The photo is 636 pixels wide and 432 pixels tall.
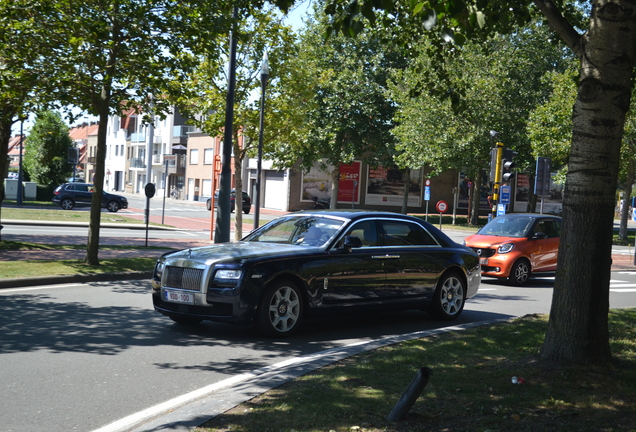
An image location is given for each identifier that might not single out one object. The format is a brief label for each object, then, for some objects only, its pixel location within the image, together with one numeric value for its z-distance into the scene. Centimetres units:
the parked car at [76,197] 4159
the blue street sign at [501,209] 2466
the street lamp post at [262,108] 1919
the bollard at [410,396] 461
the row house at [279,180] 6059
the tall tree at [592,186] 596
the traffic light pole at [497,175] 2166
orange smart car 1596
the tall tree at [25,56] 1320
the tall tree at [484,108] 4116
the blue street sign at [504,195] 2407
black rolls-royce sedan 805
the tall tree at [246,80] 2072
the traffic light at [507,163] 2191
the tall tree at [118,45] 1323
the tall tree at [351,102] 4772
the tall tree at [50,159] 4994
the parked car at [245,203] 4763
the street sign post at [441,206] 3572
